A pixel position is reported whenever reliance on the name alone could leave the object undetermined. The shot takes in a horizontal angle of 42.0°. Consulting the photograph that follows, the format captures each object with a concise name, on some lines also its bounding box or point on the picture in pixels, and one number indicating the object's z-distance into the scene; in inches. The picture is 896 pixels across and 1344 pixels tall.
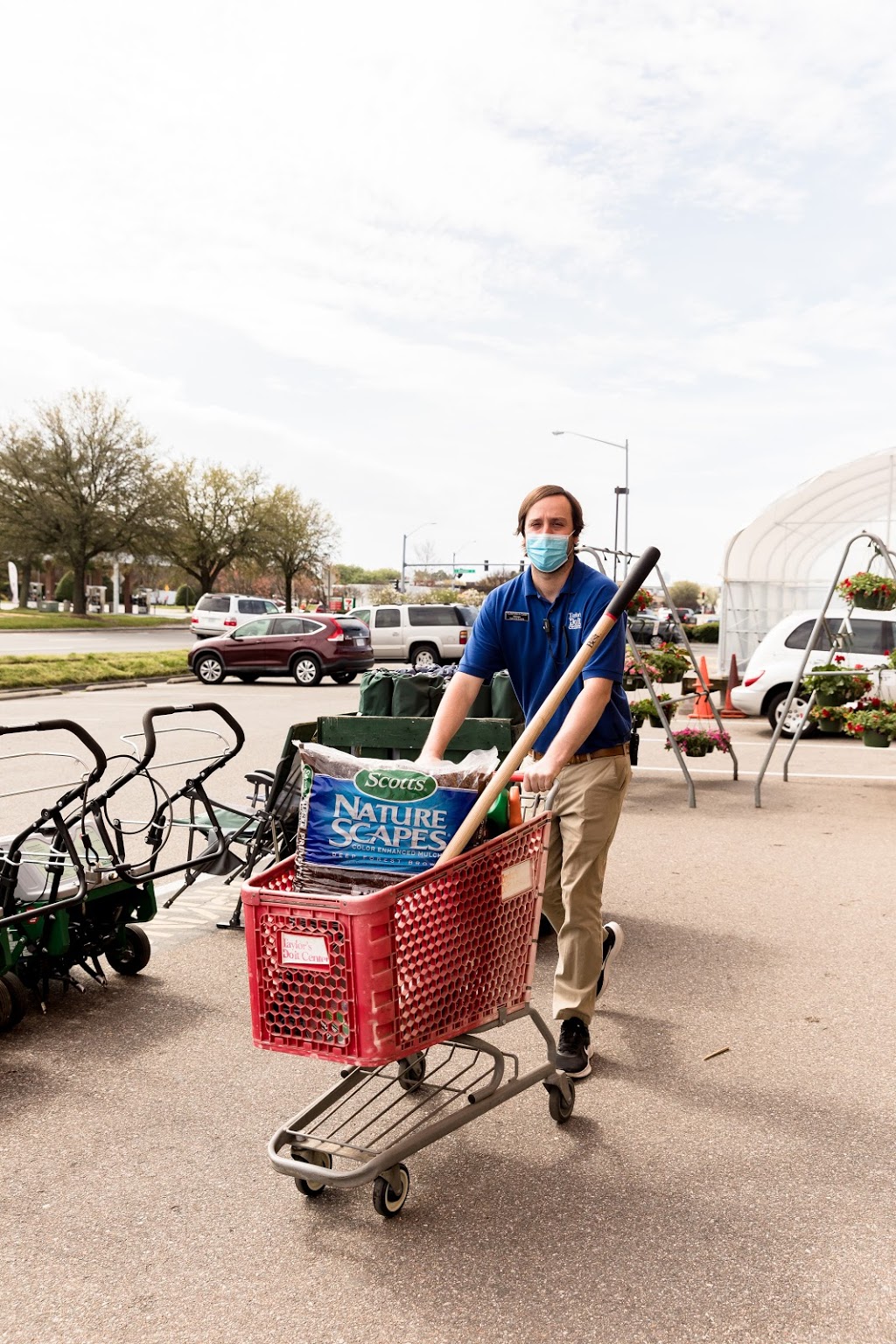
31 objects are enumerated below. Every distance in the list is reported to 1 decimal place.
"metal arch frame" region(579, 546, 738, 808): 394.3
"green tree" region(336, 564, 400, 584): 5900.6
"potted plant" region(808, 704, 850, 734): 417.7
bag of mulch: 128.1
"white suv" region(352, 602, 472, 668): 1268.5
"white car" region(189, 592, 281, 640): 1473.9
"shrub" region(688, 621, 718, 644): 2449.6
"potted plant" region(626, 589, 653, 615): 410.8
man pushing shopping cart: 159.2
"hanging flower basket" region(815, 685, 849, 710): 421.4
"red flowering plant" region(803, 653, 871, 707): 419.8
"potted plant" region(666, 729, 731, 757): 432.1
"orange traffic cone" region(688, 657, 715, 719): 632.4
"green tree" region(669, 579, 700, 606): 5447.8
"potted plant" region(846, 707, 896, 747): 399.2
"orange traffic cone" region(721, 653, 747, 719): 738.2
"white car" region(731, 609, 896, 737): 611.8
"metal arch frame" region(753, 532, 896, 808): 382.0
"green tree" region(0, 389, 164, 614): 2133.4
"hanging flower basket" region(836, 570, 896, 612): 400.8
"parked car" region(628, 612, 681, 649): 1909.4
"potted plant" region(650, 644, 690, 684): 447.2
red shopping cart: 119.0
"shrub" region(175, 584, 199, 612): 3858.3
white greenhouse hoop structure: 1094.4
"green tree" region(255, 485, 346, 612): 2748.5
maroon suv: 1025.5
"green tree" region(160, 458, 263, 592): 2655.0
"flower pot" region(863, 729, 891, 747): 402.9
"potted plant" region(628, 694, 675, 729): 429.1
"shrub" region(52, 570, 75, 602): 3090.6
